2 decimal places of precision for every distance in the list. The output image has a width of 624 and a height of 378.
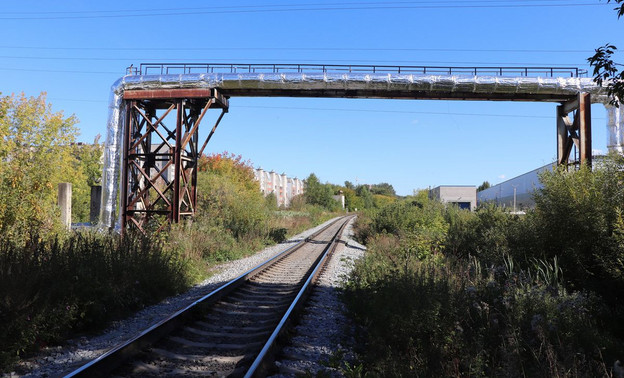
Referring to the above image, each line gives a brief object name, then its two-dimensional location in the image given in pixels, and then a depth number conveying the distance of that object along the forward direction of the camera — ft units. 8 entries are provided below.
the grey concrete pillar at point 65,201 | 39.06
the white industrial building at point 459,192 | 229.45
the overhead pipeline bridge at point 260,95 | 48.62
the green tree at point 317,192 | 294.66
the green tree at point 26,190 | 29.58
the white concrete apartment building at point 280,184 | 293.94
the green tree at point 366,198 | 352.65
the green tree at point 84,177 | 102.12
